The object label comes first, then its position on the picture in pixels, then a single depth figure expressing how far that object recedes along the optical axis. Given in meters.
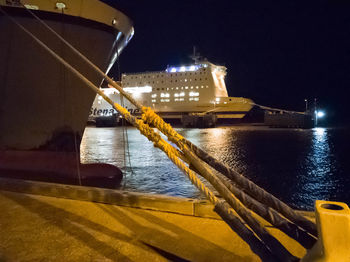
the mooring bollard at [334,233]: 1.29
